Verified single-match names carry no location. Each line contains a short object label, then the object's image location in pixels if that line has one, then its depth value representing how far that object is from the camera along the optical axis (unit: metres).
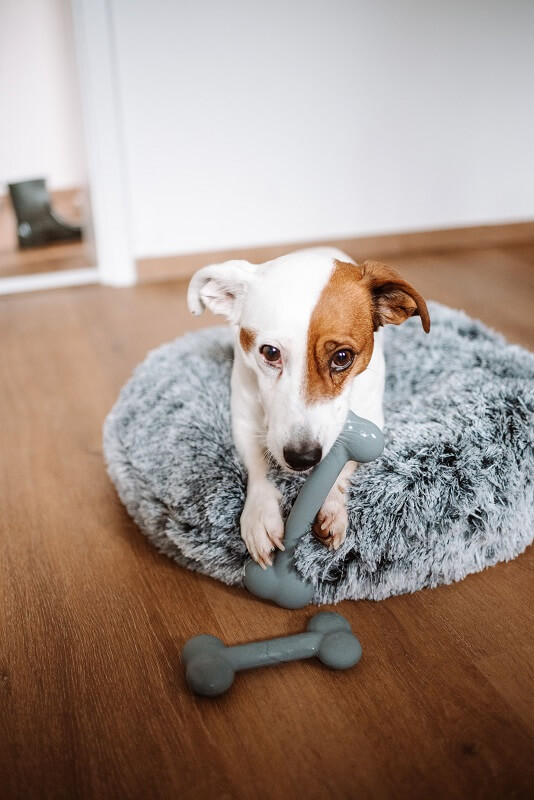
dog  1.26
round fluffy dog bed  1.40
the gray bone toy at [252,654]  1.19
